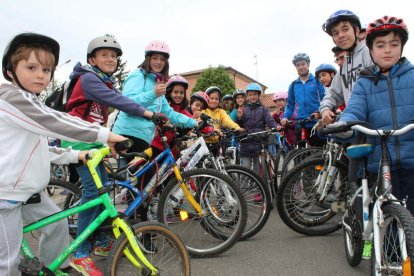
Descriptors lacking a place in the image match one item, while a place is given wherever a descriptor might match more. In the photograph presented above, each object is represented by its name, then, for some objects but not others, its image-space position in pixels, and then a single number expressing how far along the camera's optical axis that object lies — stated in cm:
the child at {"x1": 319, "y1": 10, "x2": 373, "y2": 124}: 356
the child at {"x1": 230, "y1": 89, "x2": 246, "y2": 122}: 737
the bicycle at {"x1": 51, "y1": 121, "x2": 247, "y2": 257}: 342
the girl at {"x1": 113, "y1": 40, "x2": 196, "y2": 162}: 369
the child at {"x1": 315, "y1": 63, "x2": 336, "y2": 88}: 604
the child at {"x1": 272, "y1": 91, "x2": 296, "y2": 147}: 855
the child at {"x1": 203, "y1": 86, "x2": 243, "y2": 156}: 590
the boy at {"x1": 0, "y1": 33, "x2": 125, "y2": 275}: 204
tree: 3372
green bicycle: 222
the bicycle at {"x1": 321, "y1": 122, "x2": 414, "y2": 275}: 184
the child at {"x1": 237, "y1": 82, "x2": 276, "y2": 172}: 562
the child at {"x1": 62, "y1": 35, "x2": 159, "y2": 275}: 270
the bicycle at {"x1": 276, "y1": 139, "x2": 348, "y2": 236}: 349
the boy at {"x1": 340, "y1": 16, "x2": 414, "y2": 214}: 243
